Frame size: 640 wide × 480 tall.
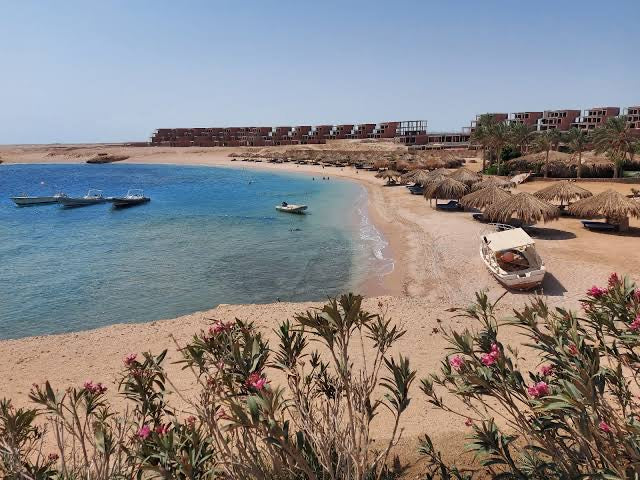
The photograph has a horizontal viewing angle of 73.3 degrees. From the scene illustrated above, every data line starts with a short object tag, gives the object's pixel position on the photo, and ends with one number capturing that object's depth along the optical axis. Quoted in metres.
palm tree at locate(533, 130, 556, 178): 36.44
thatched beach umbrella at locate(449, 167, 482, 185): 29.33
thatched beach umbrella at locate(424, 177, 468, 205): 27.20
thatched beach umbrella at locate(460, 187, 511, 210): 21.25
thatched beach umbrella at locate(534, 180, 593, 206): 21.52
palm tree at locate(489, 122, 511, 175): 39.72
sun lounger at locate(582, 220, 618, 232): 19.31
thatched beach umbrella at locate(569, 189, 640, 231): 18.16
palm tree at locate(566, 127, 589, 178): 34.50
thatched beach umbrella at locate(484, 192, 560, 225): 18.45
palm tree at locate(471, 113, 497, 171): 40.81
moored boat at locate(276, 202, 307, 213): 31.89
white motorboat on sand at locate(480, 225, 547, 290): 13.18
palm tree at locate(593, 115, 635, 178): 32.28
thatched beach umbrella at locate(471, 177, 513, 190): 26.52
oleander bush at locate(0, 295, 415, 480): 2.81
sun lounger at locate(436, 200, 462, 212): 27.61
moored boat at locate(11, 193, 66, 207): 41.44
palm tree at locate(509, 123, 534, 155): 42.53
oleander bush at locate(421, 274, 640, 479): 2.65
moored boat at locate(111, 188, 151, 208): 38.09
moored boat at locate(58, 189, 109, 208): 39.41
